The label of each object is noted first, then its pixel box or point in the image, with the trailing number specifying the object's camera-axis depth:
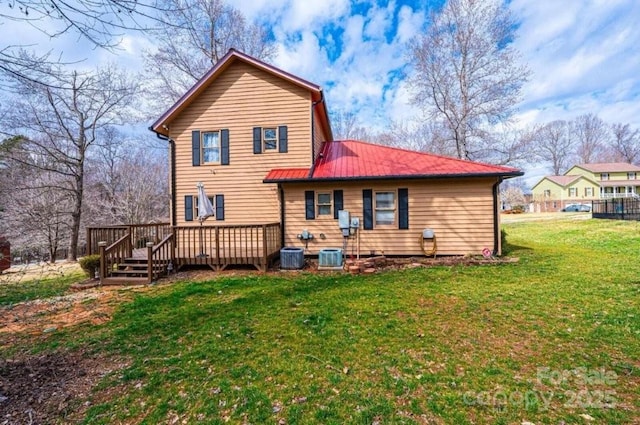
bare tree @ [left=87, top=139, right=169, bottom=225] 20.25
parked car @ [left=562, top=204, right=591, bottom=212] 41.76
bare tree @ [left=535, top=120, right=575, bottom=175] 50.91
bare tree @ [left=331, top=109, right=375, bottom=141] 31.17
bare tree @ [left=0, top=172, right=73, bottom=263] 16.31
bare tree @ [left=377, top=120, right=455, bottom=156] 21.88
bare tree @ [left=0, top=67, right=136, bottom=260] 15.98
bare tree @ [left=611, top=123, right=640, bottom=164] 53.28
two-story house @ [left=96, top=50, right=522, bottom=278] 9.86
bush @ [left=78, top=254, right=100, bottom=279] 8.83
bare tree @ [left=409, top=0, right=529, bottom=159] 17.88
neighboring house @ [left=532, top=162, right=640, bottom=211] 47.03
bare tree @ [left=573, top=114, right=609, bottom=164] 52.16
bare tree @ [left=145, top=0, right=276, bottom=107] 18.38
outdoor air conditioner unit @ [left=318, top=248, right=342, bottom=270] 9.13
